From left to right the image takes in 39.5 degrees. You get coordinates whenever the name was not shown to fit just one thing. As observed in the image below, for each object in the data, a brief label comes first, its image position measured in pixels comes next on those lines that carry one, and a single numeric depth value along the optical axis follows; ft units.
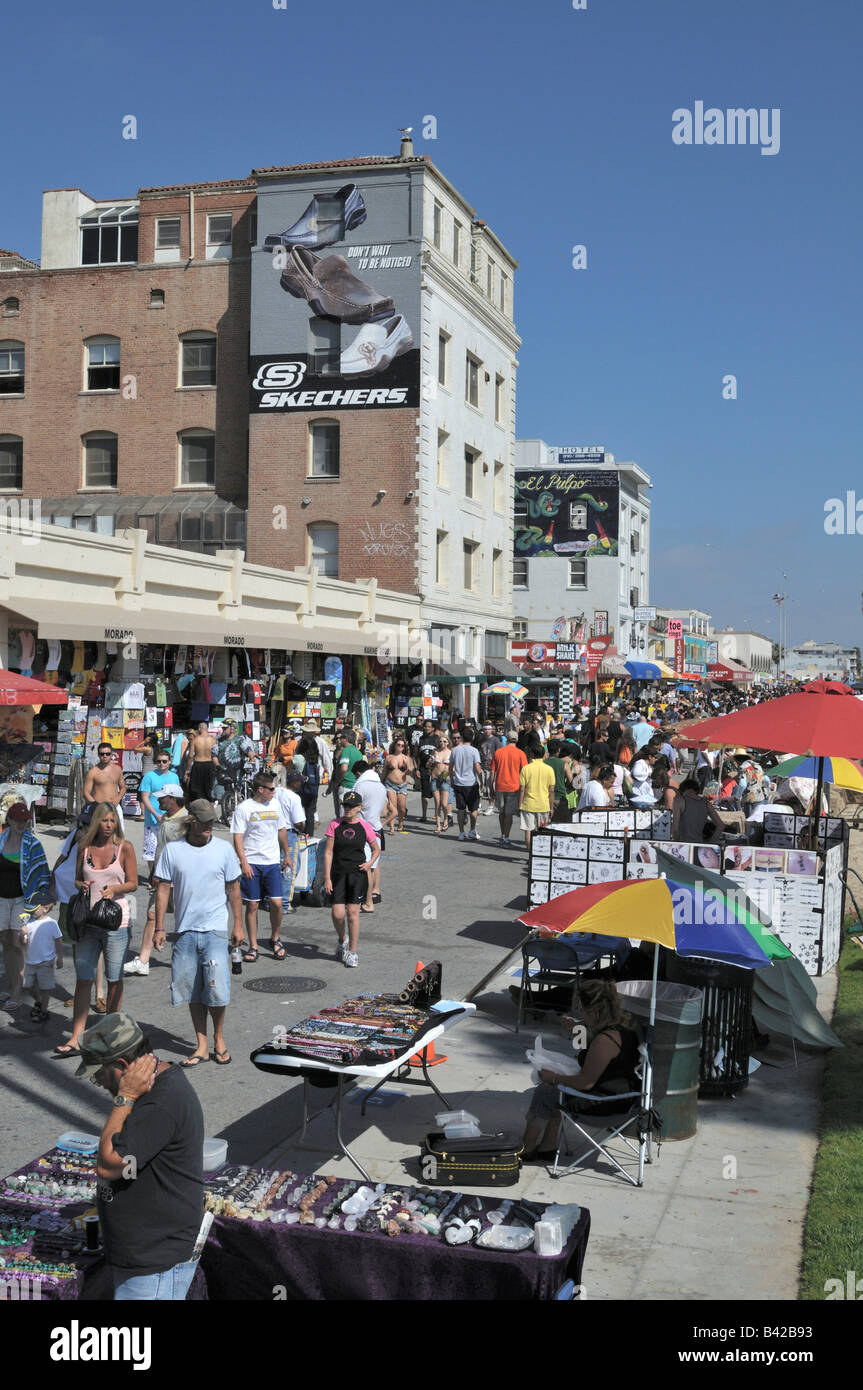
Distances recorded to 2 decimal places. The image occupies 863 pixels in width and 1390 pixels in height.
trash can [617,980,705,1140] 24.93
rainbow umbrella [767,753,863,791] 51.31
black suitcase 22.20
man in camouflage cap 15.03
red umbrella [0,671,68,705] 53.06
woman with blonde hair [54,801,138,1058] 29.76
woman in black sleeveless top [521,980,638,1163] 23.24
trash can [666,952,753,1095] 27.99
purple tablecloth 16.17
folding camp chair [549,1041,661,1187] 23.03
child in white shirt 32.04
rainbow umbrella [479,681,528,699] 114.83
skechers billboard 112.16
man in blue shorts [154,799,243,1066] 28.37
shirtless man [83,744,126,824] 41.70
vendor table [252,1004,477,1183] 21.68
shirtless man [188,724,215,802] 58.75
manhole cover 36.58
